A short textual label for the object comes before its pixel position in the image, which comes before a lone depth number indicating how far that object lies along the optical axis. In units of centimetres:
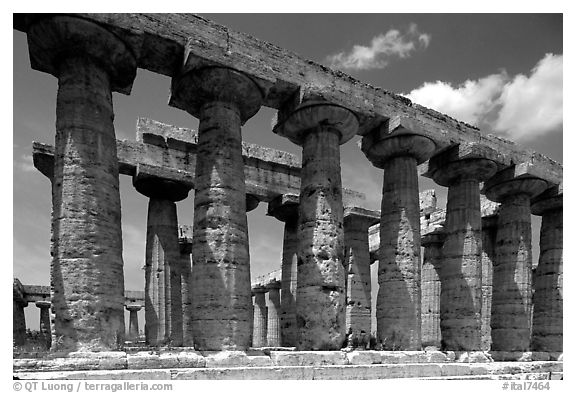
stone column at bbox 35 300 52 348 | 3665
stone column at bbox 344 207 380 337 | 2172
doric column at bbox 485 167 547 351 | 1952
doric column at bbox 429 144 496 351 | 1759
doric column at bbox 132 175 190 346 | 1961
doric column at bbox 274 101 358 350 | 1423
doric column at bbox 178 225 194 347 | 2073
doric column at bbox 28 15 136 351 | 1058
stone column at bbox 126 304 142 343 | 3997
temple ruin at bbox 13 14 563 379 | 1111
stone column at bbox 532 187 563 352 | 2119
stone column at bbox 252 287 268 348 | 3678
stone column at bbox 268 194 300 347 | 2144
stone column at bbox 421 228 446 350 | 2578
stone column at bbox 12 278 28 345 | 2855
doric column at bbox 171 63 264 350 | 1259
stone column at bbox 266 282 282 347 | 3259
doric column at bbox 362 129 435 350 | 1606
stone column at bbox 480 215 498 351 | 2456
